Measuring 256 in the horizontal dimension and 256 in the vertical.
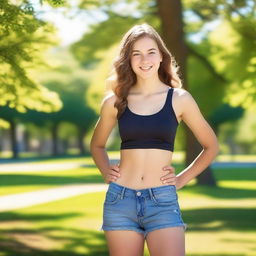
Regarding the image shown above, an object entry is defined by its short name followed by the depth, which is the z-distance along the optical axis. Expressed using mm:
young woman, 7103
